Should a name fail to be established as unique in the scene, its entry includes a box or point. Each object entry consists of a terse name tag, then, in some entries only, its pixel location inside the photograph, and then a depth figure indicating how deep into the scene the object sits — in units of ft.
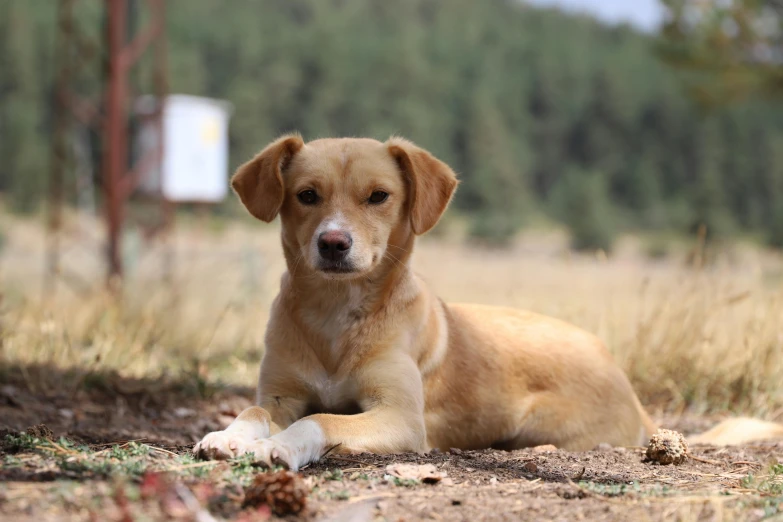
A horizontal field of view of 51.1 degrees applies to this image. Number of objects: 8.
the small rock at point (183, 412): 15.83
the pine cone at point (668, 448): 11.85
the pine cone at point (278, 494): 7.32
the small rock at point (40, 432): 10.36
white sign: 53.06
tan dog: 11.28
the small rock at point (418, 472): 9.16
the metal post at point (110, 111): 34.40
